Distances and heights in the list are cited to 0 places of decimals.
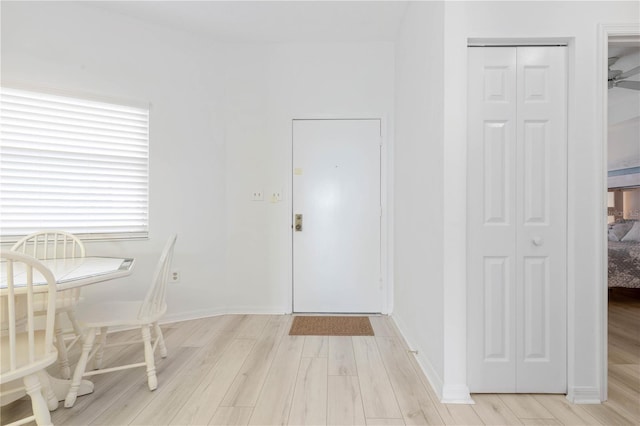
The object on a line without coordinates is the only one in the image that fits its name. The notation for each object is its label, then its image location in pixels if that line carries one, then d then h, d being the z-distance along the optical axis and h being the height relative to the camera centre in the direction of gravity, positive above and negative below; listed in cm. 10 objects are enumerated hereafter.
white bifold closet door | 181 -1
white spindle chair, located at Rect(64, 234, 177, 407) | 179 -62
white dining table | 154 -34
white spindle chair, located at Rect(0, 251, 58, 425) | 123 -57
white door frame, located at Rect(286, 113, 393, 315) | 330 +10
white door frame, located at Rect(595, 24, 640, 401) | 177 +46
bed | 365 -60
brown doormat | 282 -105
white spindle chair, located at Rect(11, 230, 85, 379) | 201 -33
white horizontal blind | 254 +38
